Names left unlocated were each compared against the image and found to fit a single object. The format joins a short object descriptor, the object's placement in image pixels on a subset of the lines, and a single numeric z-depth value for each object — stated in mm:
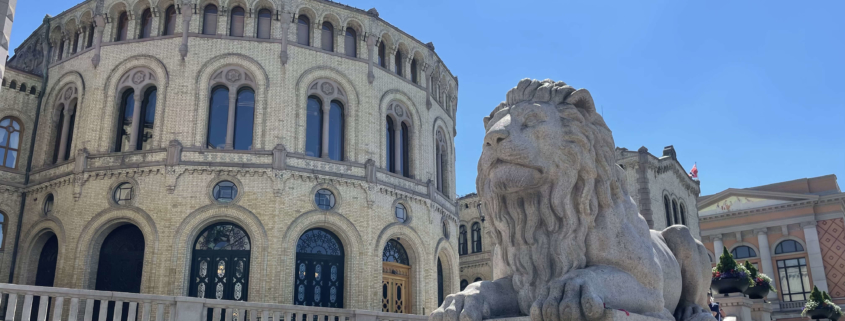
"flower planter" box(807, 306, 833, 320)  18900
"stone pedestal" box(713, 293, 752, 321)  13250
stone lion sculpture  4453
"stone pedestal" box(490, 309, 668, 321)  3797
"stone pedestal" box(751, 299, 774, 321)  14539
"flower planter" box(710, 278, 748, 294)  13539
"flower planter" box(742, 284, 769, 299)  14455
